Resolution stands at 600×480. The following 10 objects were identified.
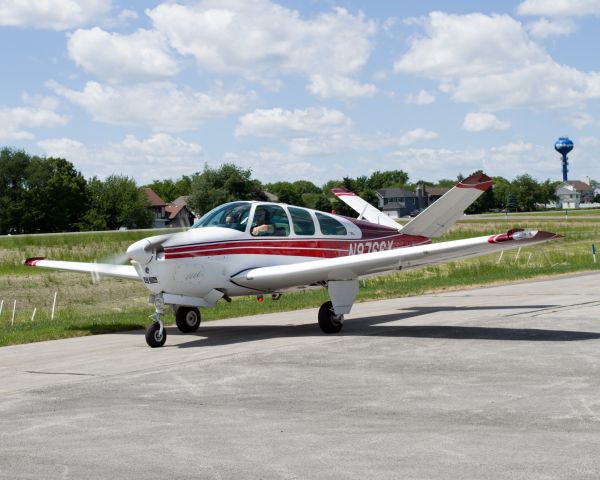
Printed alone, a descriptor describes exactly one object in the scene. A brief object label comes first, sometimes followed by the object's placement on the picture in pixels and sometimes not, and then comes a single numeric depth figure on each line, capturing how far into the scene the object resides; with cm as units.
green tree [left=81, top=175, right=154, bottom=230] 11762
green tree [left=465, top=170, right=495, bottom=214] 17800
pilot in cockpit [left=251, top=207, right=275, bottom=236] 1584
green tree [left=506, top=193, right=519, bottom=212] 19098
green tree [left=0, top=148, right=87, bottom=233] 11644
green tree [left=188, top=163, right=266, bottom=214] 10850
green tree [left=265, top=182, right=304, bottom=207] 16935
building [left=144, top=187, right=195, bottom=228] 14950
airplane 1462
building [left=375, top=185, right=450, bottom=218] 19188
